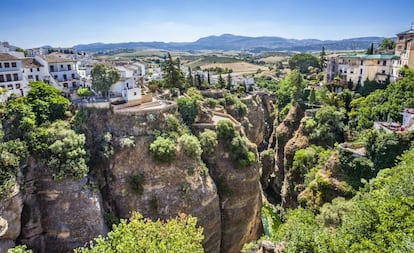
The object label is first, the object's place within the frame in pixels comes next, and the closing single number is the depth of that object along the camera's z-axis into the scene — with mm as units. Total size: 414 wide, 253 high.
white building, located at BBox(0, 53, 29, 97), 38250
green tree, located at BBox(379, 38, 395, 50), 72619
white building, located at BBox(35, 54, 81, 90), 44312
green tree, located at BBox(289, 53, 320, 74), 98688
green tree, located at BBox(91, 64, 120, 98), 38500
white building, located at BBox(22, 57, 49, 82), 42375
